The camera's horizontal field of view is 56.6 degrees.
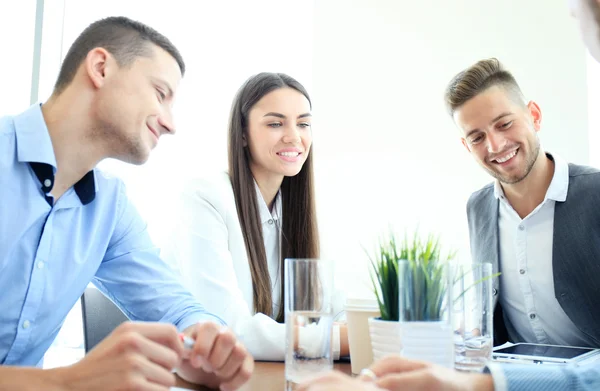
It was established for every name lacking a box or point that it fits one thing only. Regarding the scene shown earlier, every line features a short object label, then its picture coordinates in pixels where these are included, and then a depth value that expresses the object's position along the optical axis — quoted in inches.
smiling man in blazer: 77.6
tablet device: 47.9
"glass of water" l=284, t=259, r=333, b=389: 38.1
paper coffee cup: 44.2
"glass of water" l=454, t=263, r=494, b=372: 45.0
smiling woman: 70.7
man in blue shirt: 51.8
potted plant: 35.1
